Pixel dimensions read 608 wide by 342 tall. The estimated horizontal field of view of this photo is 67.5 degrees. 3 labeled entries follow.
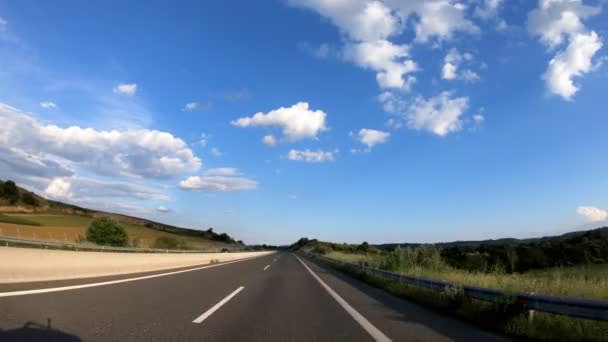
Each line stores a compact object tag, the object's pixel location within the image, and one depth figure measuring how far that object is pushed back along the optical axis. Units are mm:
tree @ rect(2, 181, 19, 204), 90075
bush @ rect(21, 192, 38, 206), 94294
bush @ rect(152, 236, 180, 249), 68669
